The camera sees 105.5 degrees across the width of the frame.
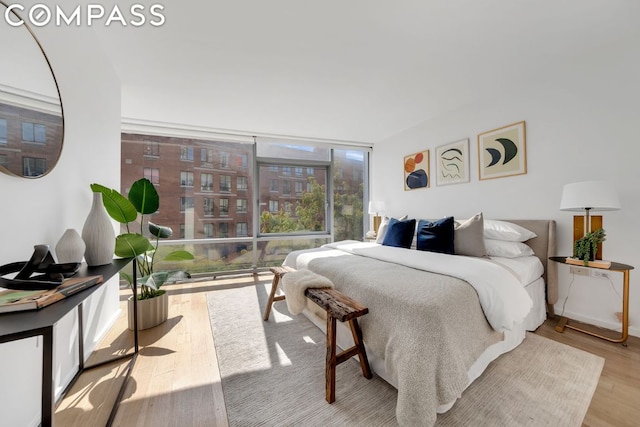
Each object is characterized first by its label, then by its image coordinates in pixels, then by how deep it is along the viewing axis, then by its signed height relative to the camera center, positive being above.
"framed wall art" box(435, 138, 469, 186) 3.25 +0.71
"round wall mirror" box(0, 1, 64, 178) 1.04 +0.52
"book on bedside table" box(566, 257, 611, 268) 1.93 -0.41
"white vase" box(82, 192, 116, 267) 1.52 -0.14
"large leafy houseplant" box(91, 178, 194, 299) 1.85 -0.17
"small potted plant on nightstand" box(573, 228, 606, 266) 2.01 -0.27
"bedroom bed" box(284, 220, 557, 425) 1.19 -0.61
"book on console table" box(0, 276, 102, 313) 0.84 -0.31
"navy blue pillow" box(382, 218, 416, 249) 2.93 -0.25
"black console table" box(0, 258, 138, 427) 0.71 -0.34
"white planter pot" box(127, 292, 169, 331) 2.30 -0.94
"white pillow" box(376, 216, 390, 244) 3.31 -0.25
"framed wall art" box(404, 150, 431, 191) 3.82 +0.69
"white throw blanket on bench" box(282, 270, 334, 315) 1.80 -0.54
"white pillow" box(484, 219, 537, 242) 2.48 -0.20
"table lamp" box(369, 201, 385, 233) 4.42 +0.04
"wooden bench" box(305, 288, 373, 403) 1.42 -0.72
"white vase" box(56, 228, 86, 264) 1.32 -0.19
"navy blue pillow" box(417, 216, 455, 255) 2.54 -0.25
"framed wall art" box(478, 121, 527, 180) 2.68 +0.71
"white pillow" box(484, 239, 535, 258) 2.40 -0.36
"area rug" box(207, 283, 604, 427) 1.31 -1.10
